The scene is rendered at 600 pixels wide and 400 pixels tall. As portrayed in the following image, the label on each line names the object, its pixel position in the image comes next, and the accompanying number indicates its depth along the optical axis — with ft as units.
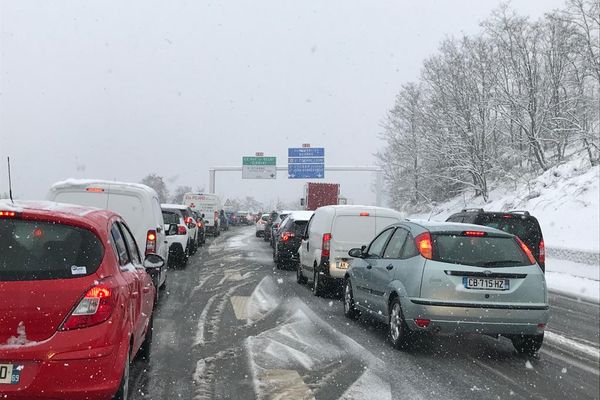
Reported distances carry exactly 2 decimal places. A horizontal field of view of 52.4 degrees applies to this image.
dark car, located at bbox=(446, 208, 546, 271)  39.34
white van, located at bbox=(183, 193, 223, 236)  127.65
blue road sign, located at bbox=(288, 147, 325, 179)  169.89
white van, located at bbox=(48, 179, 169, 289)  34.68
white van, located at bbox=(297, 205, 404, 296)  37.70
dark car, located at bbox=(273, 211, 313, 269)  56.95
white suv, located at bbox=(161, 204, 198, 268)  55.47
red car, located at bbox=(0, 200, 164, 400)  12.39
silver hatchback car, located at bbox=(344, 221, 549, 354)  21.95
